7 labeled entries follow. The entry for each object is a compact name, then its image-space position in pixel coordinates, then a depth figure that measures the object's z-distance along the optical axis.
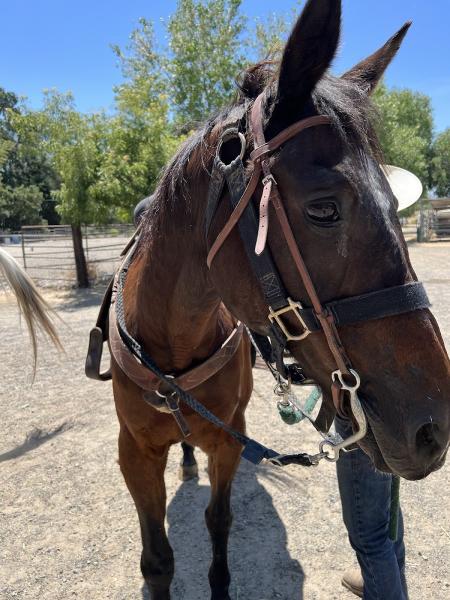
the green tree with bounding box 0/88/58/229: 41.59
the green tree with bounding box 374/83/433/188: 22.35
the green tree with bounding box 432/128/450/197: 38.31
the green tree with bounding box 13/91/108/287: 11.01
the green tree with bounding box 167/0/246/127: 16.55
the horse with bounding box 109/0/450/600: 1.07
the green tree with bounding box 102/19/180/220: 10.76
